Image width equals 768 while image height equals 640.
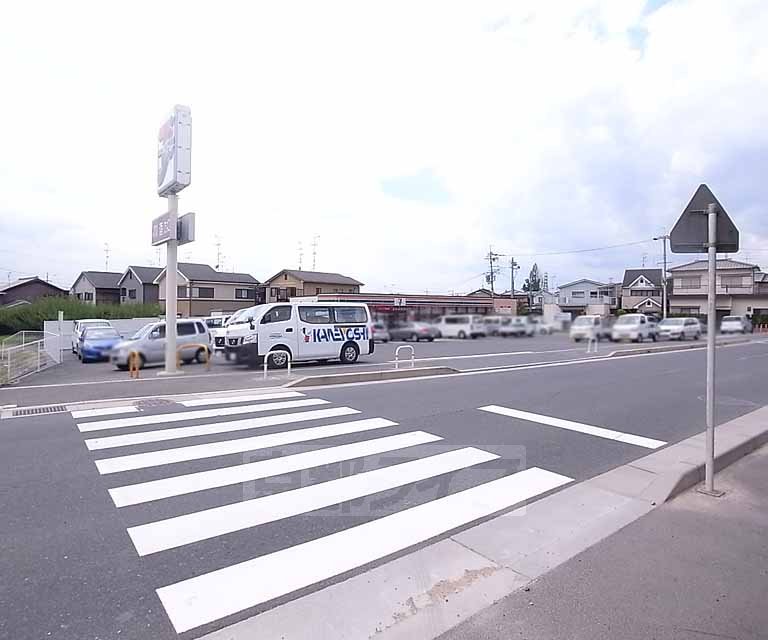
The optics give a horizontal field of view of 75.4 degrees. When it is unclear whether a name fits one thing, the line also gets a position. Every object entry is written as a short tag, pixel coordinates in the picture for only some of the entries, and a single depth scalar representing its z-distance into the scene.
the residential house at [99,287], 47.53
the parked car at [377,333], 15.71
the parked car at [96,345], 17.97
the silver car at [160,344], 15.23
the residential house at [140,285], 44.06
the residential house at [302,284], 44.12
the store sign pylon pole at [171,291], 13.29
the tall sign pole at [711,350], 4.24
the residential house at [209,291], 41.53
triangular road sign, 4.30
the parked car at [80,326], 22.02
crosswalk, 3.01
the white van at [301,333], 14.22
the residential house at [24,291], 47.59
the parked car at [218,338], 15.82
